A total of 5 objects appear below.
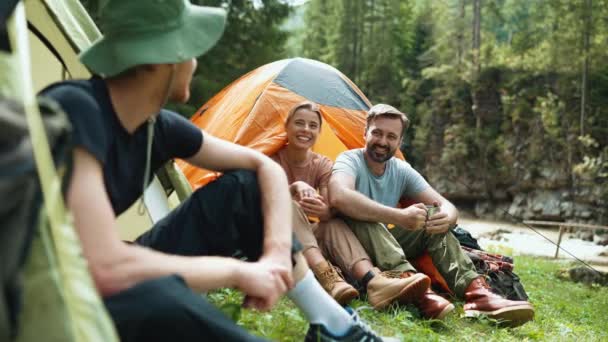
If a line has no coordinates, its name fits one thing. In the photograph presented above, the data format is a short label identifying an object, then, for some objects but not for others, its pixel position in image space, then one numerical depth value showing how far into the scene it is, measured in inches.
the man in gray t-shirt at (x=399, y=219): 120.9
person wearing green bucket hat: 50.4
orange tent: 182.1
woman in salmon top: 115.2
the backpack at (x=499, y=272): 144.3
